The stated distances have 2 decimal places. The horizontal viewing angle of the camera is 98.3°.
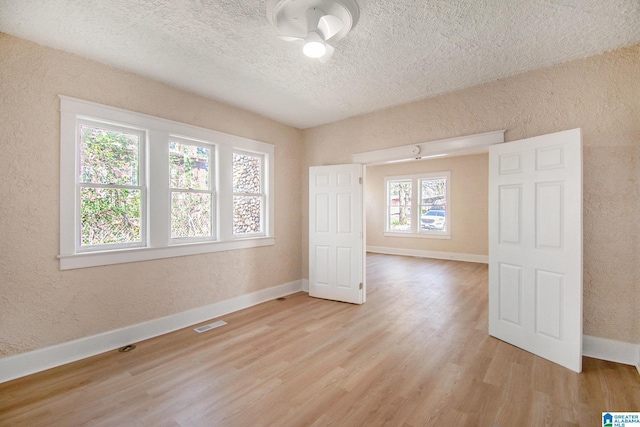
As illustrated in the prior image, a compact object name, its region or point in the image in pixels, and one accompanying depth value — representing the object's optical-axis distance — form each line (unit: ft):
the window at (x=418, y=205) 25.99
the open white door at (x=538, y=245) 7.90
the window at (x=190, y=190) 11.09
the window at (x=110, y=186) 8.98
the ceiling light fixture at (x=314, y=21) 6.18
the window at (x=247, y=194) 13.30
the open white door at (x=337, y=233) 13.76
